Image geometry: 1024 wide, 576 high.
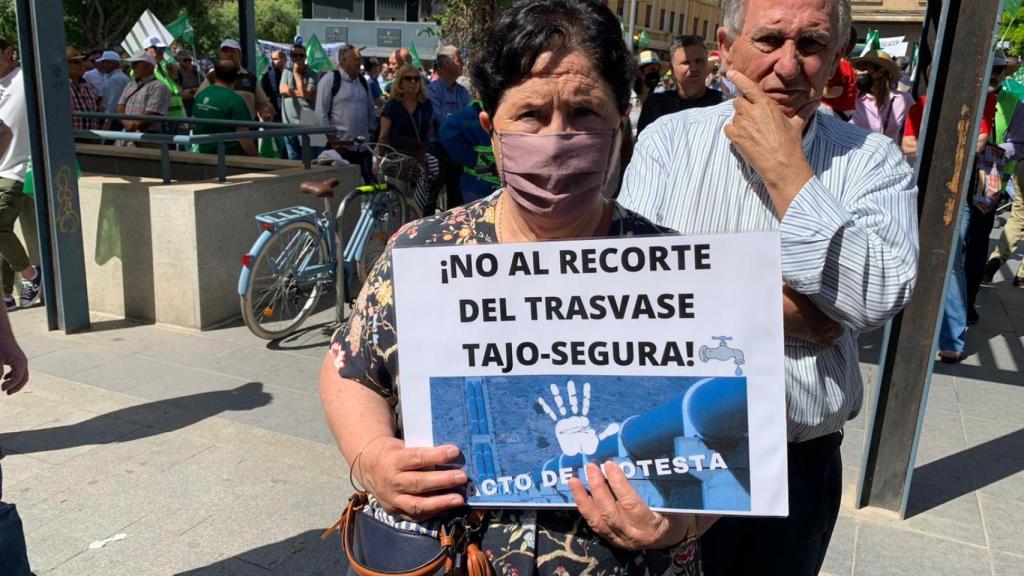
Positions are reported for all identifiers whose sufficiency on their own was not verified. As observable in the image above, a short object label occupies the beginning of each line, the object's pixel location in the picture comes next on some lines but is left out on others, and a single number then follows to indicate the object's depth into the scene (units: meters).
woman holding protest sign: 1.44
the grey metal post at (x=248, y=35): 9.37
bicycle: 5.74
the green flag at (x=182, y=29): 17.44
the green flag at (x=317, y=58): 16.08
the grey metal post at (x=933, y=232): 3.29
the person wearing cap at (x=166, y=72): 10.21
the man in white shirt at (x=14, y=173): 5.93
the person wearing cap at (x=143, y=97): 8.77
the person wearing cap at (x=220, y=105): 8.27
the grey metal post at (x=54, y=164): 5.46
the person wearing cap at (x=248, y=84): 8.97
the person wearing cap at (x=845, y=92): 4.77
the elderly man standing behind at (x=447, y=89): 9.55
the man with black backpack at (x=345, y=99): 9.27
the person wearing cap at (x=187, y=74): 13.98
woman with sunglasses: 8.38
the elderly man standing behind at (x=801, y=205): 1.52
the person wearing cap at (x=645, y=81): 7.62
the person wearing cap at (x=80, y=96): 9.05
